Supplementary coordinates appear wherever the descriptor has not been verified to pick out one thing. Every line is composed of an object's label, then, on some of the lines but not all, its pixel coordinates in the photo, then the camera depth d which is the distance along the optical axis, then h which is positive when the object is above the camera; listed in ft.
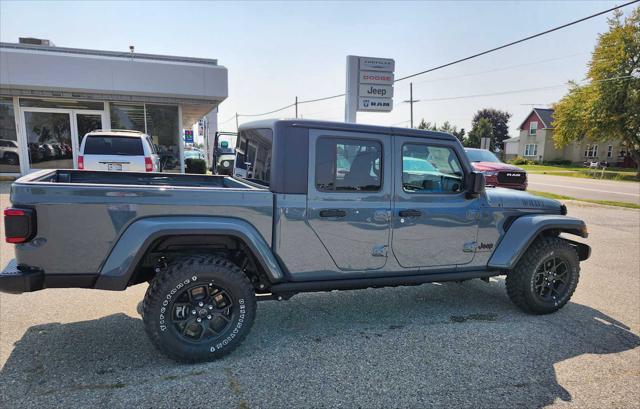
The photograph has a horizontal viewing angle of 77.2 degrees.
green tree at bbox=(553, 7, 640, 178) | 103.19 +18.21
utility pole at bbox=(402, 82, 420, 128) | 144.96 +19.71
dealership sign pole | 32.14 +5.77
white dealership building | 42.88 +6.37
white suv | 29.35 -0.01
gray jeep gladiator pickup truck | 9.26 -2.06
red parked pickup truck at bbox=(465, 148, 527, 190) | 41.60 -1.87
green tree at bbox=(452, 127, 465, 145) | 209.89 +12.48
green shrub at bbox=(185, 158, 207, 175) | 56.95 -1.84
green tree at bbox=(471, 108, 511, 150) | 246.68 +22.68
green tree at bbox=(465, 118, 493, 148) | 196.03 +11.97
